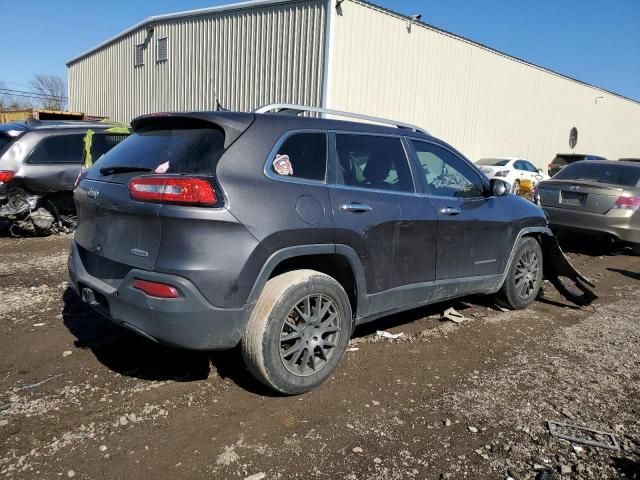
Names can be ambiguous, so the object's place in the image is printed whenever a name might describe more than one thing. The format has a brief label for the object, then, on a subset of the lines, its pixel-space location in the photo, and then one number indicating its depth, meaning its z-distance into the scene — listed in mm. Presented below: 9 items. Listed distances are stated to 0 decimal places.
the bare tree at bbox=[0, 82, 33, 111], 41619
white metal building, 14766
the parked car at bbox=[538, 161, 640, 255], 7941
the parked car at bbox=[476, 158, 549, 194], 18906
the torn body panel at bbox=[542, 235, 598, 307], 5496
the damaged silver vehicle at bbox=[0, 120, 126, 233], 7234
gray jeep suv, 2828
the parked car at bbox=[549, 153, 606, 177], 23297
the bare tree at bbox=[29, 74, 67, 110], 43969
